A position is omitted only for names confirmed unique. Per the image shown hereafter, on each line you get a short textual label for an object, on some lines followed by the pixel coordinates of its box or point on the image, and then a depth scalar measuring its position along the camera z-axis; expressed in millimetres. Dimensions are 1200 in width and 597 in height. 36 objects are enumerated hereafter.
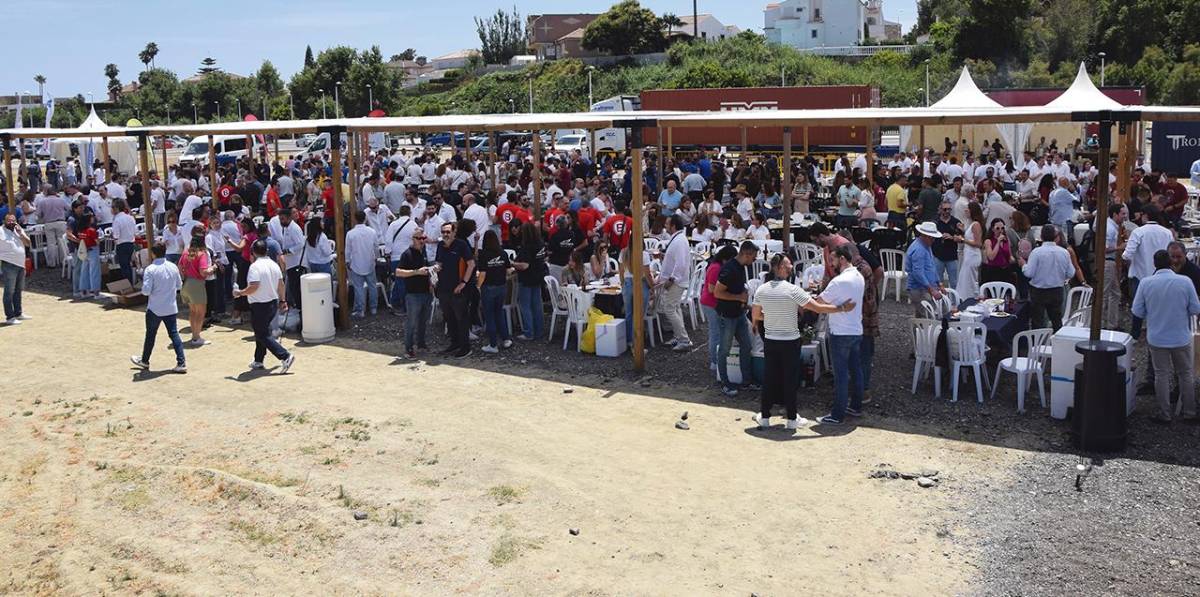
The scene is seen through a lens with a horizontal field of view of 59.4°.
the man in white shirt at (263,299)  10820
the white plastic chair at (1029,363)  8867
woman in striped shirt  8406
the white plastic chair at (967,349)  9133
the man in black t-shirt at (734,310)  9344
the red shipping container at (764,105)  32906
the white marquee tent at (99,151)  31764
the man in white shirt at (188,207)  16219
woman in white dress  11188
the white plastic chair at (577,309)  11469
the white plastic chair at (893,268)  13336
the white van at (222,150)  37938
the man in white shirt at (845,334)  8430
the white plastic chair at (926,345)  9359
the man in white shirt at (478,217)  13760
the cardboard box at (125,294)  15133
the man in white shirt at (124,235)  15164
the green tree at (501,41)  108000
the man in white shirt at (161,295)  11000
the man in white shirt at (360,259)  13172
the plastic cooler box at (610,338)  11219
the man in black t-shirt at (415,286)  11352
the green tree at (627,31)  78875
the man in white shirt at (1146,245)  10406
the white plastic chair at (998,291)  10586
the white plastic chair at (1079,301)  10139
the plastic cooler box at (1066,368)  8477
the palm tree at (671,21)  85075
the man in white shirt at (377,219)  15453
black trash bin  7781
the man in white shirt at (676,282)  11062
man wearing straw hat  9984
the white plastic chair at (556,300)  11898
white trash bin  12391
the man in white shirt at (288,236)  12789
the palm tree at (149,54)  130500
